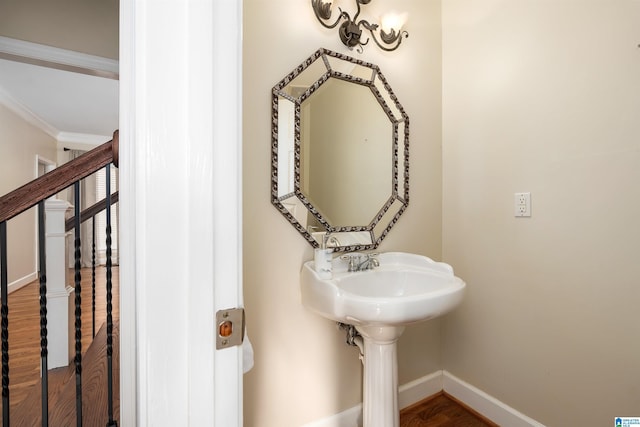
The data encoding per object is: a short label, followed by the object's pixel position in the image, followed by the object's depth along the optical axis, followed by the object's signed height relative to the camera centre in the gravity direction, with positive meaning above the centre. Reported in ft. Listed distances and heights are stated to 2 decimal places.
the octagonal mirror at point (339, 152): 4.63 +0.97
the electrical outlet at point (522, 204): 4.93 +0.10
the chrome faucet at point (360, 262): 4.93 -0.77
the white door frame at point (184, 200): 1.54 +0.07
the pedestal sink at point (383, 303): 3.72 -1.14
